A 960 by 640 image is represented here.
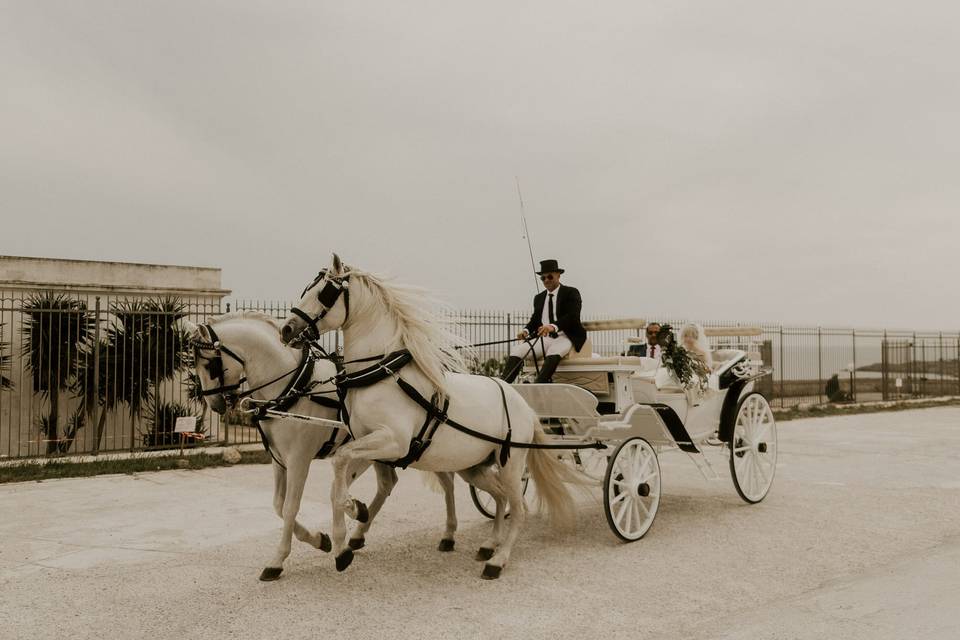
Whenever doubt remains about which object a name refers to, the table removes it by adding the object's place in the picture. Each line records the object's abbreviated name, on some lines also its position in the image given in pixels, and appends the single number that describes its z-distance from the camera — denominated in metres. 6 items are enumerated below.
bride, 7.40
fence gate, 26.58
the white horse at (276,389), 5.02
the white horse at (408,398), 4.53
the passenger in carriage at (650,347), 7.10
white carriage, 6.05
